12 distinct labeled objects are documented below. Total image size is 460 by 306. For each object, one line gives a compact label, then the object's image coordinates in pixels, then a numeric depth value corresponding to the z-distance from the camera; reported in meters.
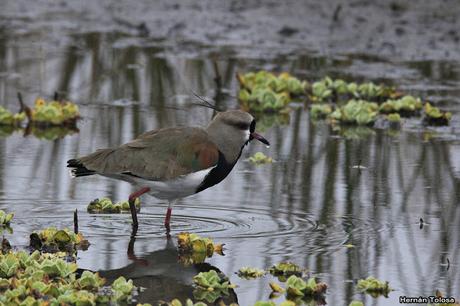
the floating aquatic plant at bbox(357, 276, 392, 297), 12.30
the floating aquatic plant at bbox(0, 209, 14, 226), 14.48
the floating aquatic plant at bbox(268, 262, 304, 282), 12.86
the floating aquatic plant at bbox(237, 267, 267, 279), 12.79
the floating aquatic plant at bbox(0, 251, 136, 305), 11.50
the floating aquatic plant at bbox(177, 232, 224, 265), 13.57
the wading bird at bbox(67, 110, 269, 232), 14.68
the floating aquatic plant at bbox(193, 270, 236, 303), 12.15
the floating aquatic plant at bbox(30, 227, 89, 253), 13.59
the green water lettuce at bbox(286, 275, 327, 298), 12.06
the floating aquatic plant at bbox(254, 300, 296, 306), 11.24
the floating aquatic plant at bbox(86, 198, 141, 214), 15.60
